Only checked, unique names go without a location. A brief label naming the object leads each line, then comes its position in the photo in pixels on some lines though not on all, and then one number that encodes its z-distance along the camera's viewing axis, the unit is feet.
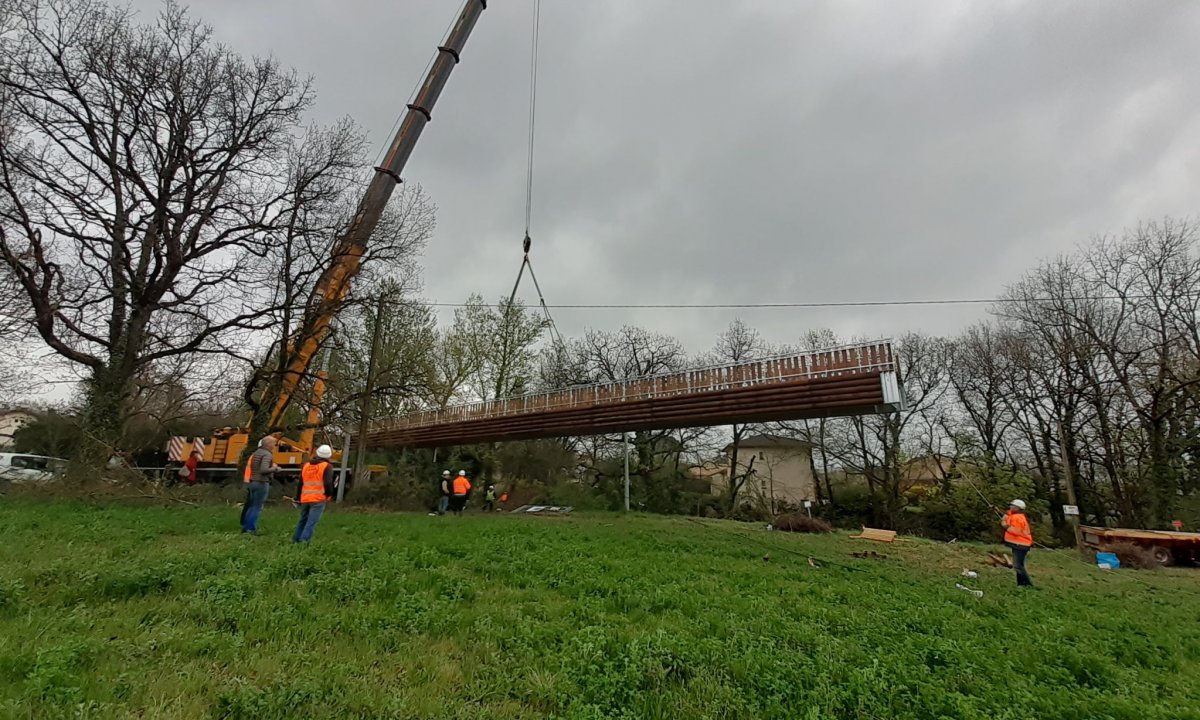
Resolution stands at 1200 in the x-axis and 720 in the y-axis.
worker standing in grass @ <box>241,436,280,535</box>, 30.73
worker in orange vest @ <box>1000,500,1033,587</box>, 32.58
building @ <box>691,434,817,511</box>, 112.68
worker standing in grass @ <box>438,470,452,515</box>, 57.86
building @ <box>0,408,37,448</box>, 84.54
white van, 45.24
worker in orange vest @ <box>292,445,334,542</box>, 27.76
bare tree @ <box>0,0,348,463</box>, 40.60
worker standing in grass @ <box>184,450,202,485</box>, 67.05
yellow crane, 50.46
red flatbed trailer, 56.54
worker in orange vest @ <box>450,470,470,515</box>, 58.65
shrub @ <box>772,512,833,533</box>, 64.64
